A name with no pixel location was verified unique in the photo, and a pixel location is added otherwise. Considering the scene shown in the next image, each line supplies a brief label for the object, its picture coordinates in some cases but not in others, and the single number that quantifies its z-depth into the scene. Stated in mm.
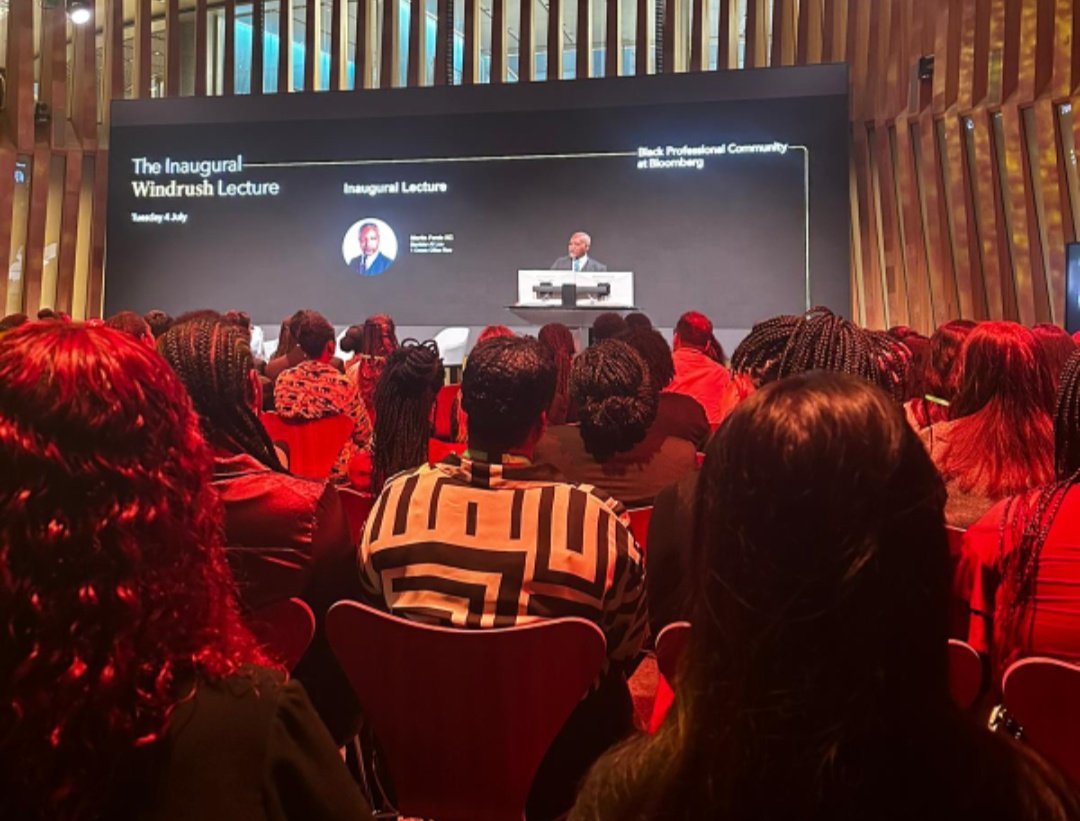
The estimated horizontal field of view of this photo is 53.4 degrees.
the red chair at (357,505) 3290
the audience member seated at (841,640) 912
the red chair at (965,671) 1825
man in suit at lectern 9727
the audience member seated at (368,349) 5332
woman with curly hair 935
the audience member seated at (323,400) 4609
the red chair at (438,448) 4172
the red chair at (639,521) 2979
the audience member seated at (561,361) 5027
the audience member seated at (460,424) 4512
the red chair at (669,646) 1899
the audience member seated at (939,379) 3668
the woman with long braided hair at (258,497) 2168
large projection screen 9859
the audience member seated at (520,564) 2127
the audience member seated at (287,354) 5926
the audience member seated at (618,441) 3480
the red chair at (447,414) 4676
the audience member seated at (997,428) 2658
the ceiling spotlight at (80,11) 11273
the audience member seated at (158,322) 5836
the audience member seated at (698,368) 5379
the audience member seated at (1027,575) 1831
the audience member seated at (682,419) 4117
